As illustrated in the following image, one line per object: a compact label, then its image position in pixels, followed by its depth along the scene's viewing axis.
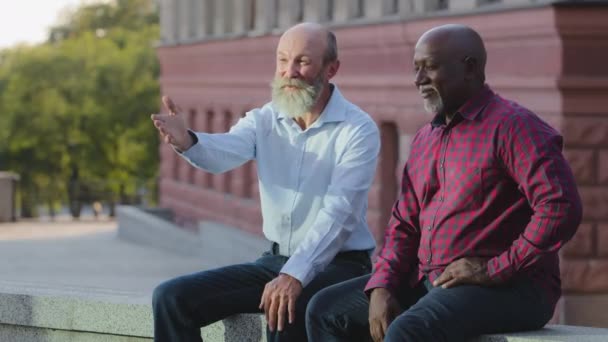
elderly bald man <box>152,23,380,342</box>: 9.64
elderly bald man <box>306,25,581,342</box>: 8.46
